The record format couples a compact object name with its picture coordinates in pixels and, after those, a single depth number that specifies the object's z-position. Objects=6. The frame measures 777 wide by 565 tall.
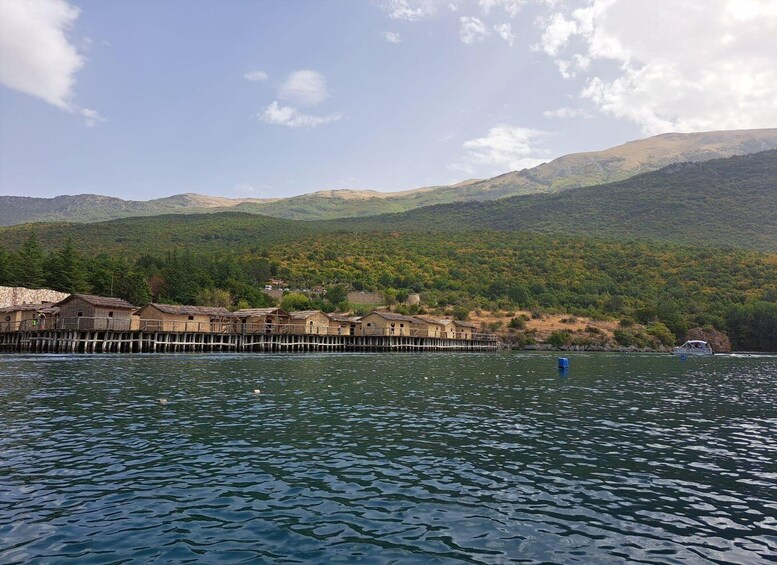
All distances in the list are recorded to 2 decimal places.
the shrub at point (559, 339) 97.19
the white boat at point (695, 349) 86.88
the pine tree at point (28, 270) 80.25
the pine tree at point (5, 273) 79.12
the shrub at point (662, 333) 99.19
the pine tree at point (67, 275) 83.19
